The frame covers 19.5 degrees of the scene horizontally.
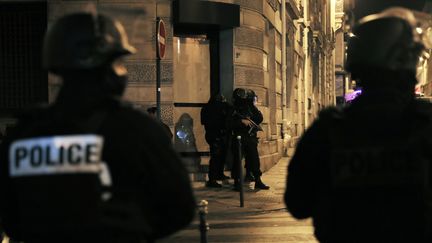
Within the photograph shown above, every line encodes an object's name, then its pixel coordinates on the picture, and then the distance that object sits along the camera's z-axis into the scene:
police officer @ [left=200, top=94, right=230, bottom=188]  23.84
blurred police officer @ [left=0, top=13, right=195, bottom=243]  4.40
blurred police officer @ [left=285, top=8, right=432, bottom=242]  4.97
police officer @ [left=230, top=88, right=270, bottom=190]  23.20
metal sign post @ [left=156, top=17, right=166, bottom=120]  16.18
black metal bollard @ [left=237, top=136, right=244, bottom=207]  19.17
